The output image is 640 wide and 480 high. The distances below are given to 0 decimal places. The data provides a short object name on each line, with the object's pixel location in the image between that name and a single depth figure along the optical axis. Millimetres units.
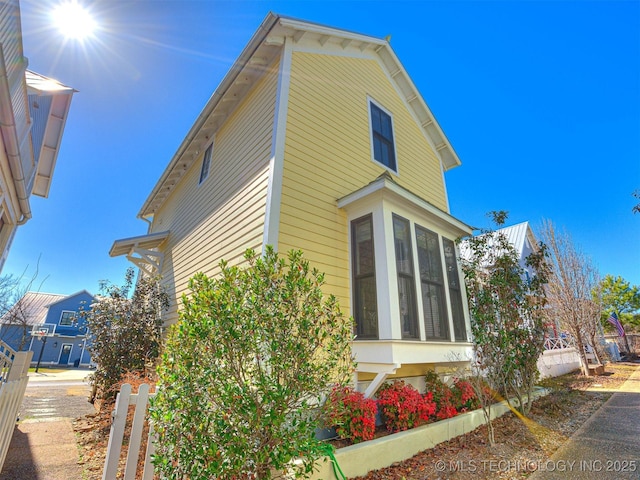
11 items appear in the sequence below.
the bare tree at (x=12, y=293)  16484
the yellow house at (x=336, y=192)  4914
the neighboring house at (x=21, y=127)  4295
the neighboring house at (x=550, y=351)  10659
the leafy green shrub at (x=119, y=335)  6508
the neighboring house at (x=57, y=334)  29250
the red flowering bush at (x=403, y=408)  4250
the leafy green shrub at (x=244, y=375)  2289
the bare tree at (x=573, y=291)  12250
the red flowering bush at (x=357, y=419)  3744
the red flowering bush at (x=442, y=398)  4819
